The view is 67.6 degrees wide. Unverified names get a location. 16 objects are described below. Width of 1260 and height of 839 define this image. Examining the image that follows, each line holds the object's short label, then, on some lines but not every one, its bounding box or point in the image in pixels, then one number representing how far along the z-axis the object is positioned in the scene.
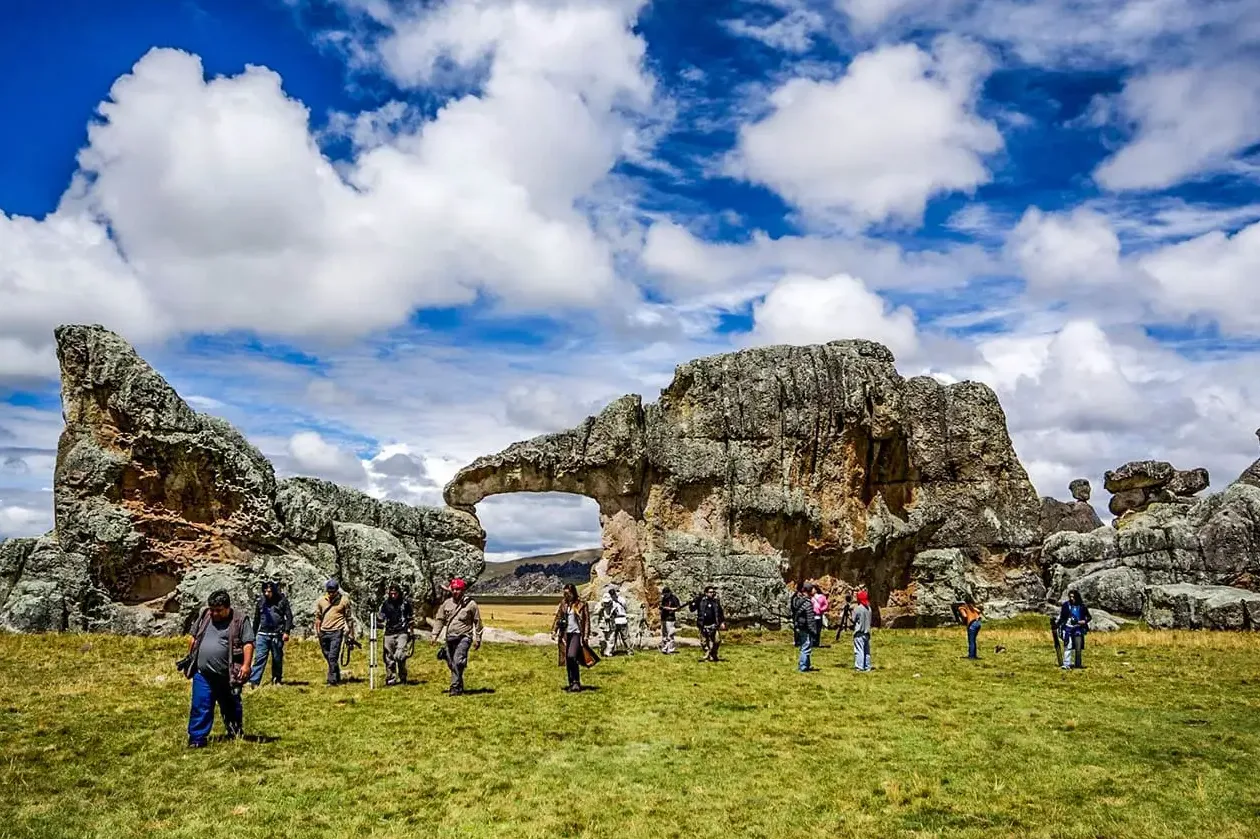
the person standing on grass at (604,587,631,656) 27.86
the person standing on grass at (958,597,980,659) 26.44
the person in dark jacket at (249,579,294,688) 19.47
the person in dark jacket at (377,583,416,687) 20.58
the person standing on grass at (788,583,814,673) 23.50
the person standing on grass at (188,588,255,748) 13.43
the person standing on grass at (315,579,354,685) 19.92
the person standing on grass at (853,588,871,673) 23.55
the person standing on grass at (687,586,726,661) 26.12
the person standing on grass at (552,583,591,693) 19.86
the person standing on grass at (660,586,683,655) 28.42
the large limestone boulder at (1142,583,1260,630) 33.16
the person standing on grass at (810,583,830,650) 33.28
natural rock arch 40.03
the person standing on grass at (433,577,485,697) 19.00
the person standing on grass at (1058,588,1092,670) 24.23
